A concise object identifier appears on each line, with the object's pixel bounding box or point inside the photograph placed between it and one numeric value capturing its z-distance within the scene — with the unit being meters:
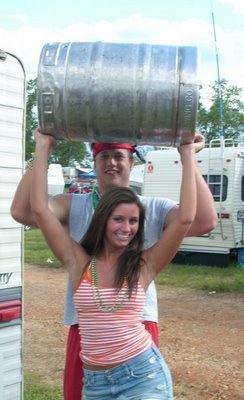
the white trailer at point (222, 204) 11.99
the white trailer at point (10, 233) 3.54
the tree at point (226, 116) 29.42
